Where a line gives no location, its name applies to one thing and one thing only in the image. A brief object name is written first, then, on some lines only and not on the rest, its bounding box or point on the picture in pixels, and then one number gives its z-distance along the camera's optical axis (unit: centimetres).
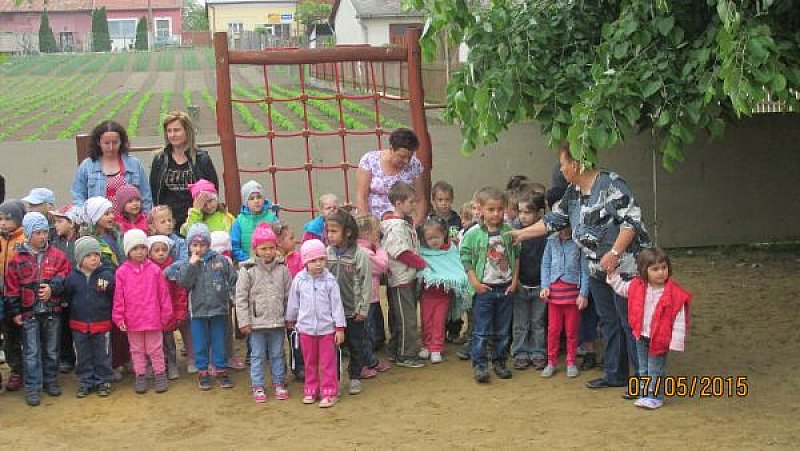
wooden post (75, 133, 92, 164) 827
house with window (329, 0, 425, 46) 3197
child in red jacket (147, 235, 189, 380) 652
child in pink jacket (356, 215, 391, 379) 674
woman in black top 729
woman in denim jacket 718
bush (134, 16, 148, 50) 4656
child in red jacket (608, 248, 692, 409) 575
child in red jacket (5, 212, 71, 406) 629
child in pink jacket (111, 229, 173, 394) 639
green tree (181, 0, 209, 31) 6036
